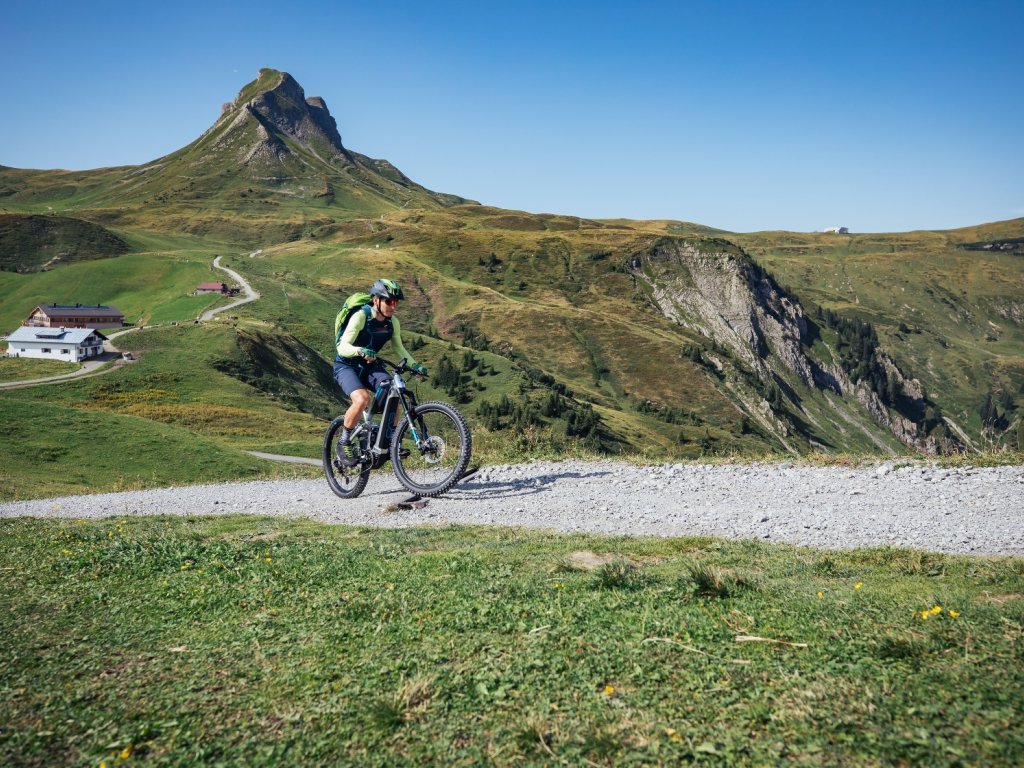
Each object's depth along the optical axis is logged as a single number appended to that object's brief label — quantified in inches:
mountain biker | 528.7
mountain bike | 543.2
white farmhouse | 3629.4
